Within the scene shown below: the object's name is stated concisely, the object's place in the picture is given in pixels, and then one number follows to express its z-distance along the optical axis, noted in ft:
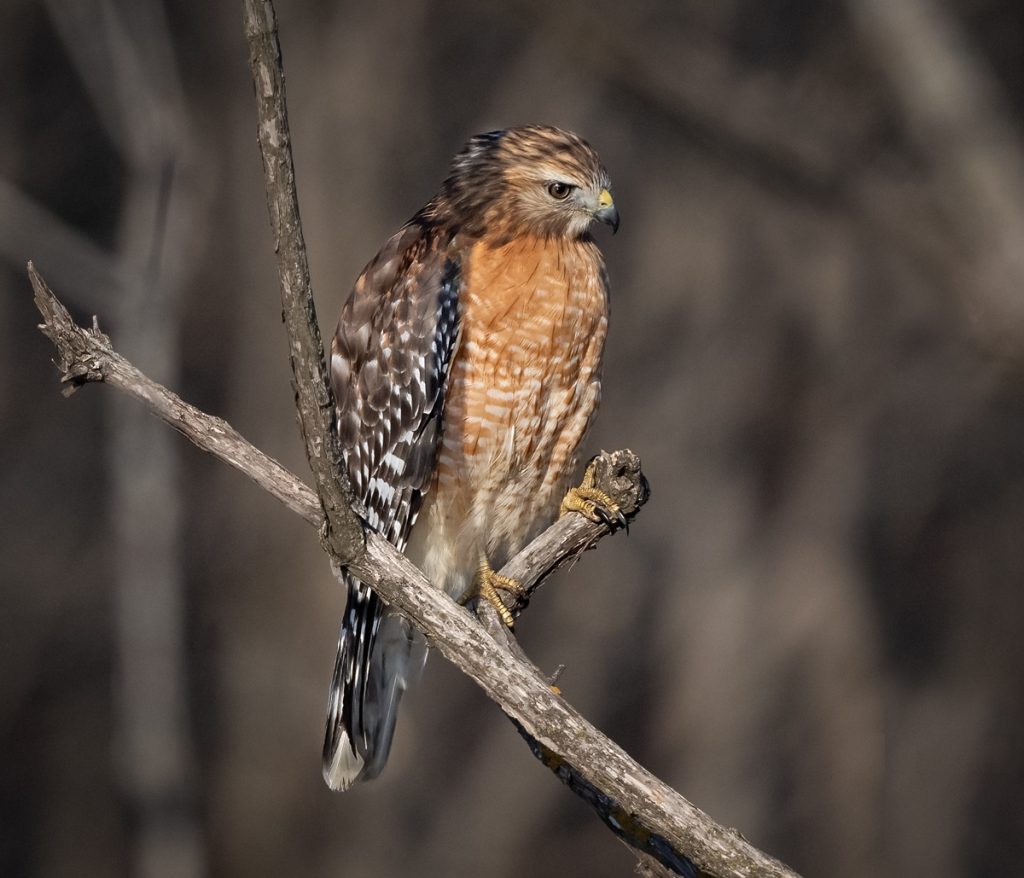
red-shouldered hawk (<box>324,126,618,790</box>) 26.08
